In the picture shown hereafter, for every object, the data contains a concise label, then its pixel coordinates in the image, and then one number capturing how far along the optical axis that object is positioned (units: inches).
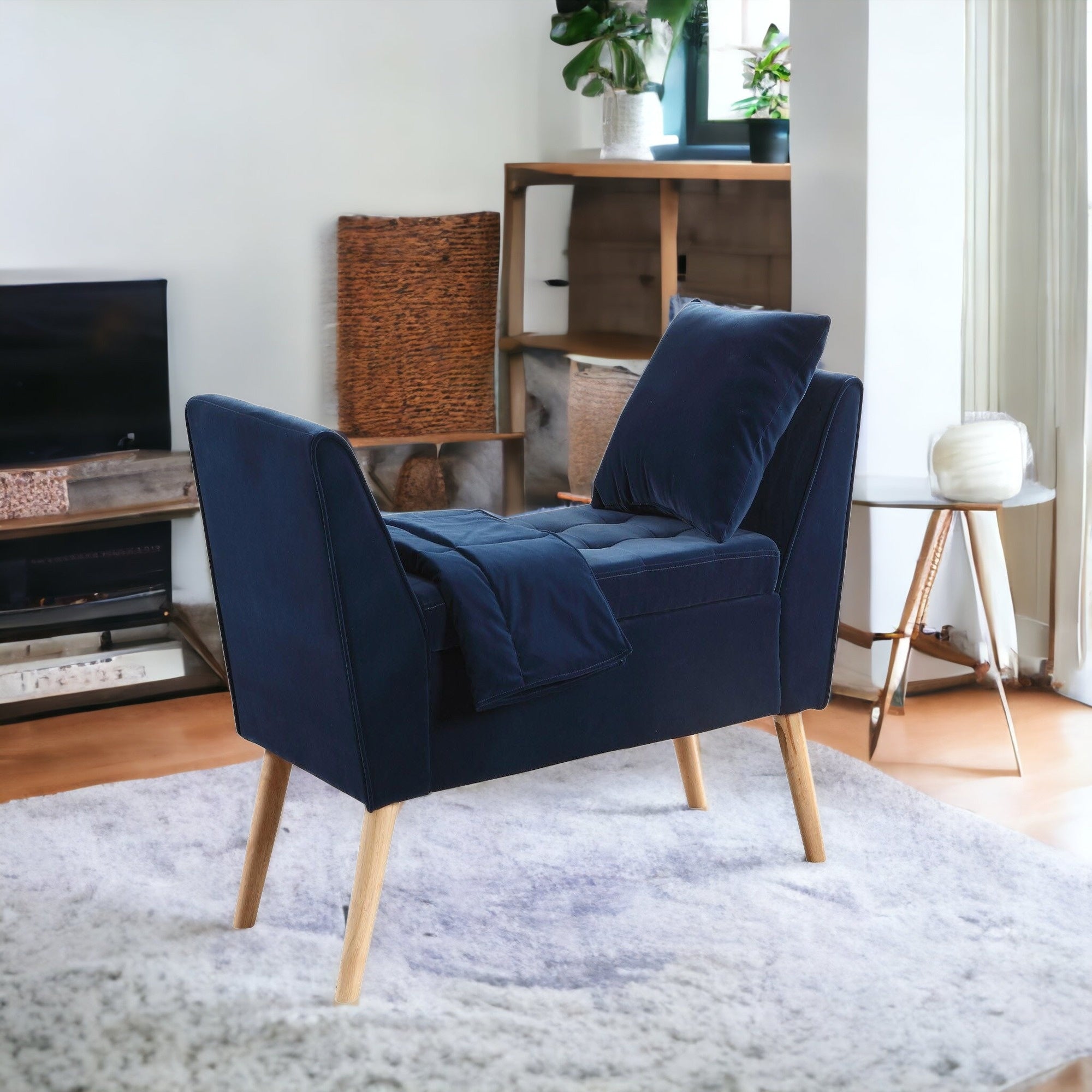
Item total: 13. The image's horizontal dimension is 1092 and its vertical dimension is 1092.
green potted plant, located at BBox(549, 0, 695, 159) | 148.9
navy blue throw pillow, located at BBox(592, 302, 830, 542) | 86.9
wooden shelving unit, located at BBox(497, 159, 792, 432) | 139.9
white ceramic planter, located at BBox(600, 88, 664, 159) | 151.3
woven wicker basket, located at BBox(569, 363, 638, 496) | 142.6
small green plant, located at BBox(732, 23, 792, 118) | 141.0
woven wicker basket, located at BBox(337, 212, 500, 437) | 153.1
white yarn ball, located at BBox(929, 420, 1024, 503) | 105.2
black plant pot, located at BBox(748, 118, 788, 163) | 137.3
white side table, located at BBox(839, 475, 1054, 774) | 109.1
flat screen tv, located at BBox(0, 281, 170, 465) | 134.4
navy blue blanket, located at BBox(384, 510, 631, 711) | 73.9
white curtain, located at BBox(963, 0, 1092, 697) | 120.6
